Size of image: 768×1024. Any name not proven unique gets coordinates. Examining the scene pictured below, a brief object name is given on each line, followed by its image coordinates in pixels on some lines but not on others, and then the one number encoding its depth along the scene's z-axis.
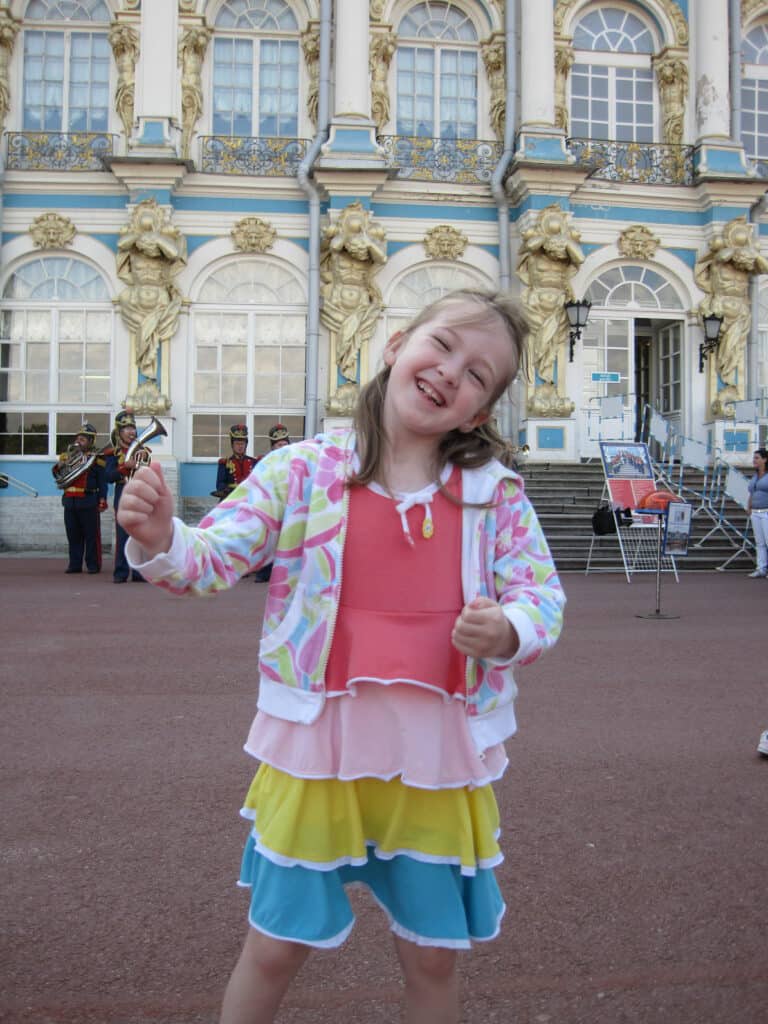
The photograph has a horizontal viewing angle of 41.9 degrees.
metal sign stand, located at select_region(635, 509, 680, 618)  9.09
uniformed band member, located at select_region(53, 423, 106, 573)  13.09
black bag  12.09
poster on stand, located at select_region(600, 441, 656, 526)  13.85
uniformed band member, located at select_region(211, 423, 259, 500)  13.09
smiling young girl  1.72
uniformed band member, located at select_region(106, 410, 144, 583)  11.55
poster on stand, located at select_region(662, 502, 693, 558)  10.34
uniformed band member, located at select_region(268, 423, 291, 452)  13.41
